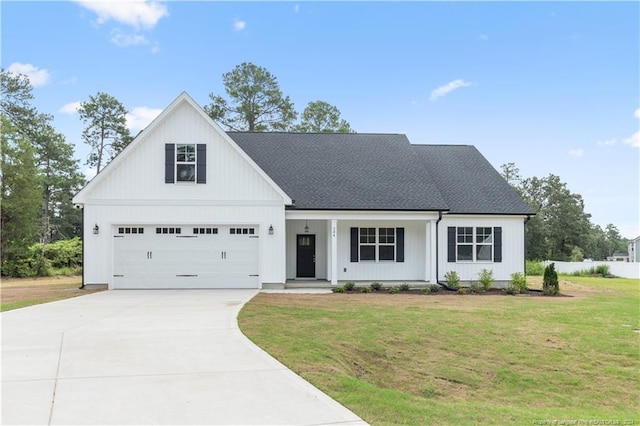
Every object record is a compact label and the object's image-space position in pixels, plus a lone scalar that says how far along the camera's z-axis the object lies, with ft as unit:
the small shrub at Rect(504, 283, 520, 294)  59.26
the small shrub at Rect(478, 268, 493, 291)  60.85
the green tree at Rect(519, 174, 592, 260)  158.12
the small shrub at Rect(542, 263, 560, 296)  58.90
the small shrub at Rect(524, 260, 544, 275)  104.58
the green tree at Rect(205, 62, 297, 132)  131.34
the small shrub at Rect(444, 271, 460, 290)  61.05
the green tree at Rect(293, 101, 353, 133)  129.39
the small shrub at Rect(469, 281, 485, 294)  59.94
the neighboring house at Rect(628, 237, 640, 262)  188.00
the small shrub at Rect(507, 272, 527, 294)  59.88
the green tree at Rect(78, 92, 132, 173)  135.74
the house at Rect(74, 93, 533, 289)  57.62
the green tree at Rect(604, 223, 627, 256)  339.69
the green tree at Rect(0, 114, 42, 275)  84.69
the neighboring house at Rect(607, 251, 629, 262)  265.75
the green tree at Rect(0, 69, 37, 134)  133.39
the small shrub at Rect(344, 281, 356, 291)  57.67
